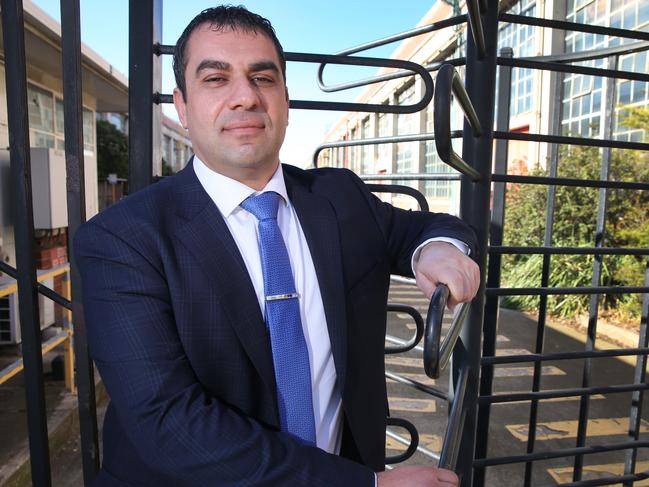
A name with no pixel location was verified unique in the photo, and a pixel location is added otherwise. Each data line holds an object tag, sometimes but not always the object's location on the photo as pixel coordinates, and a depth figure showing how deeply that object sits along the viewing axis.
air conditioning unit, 4.83
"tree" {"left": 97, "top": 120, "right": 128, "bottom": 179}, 18.28
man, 0.99
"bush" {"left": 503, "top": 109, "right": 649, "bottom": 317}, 6.43
